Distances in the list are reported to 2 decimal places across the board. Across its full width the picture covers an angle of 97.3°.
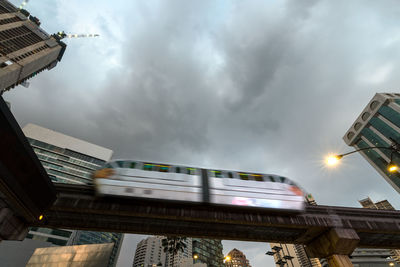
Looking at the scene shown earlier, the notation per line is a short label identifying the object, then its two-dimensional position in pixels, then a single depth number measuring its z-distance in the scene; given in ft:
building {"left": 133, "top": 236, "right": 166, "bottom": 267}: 466.70
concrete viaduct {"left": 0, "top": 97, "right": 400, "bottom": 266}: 30.52
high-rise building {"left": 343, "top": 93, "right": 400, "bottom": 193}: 202.69
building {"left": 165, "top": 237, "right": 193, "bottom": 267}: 392.68
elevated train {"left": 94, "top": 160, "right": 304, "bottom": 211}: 37.17
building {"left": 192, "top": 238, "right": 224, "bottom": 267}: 265.95
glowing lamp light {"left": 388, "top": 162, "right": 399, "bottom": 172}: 29.78
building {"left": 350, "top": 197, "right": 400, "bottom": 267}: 241.14
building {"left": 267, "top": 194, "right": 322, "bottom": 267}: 546.38
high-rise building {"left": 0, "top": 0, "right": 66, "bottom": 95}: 204.33
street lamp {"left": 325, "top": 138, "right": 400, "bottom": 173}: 30.63
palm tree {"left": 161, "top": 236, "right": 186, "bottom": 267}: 94.22
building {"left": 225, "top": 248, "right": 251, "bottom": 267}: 503.98
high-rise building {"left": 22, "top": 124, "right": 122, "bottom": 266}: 241.55
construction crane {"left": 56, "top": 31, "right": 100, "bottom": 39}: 401.72
